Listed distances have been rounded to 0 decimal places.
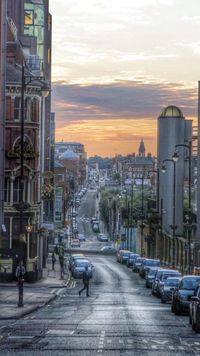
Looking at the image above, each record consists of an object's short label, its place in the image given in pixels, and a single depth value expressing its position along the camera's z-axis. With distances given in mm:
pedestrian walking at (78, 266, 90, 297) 55278
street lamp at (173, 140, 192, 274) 68975
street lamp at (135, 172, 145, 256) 122962
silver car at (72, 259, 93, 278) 79188
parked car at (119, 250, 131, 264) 113281
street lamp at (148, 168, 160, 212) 127438
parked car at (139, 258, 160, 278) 81425
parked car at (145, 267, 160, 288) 66400
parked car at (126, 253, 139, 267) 103650
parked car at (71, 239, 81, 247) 170188
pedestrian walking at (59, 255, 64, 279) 78000
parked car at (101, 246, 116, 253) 153388
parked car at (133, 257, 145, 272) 92300
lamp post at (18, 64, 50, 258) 43531
